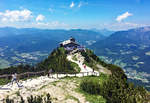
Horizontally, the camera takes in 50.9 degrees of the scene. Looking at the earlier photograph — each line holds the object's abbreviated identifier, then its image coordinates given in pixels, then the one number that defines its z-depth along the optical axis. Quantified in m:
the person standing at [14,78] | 27.61
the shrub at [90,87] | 25.41
